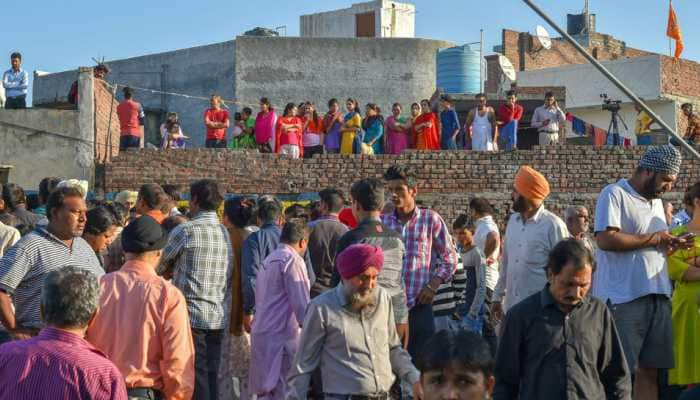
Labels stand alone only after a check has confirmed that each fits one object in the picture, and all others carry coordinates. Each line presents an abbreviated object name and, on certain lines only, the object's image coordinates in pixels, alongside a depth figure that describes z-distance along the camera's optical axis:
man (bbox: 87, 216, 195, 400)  5.70
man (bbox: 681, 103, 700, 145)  21.92
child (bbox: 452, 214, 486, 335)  10.60
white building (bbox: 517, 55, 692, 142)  34.97
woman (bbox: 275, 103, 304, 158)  21.81
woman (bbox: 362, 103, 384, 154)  21.92
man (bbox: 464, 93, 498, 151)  21.95
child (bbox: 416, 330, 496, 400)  4.11
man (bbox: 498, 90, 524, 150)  22.27
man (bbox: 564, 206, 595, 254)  10.00
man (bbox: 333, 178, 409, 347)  7.48
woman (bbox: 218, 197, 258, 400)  8.66
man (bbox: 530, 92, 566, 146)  22.64
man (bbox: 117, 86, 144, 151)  21.66
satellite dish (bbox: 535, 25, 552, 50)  38.41
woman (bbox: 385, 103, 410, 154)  21.95
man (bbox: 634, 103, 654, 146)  23.97
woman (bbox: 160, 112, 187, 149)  23.66
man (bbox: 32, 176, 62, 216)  10.12
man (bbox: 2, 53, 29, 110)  21.38
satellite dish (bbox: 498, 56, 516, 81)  33.59
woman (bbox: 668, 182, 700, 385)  6.92
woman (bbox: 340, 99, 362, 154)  21.73
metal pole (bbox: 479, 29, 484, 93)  32.16
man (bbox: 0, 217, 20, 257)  7.70
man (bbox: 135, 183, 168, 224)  8.73
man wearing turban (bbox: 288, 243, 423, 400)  6.12
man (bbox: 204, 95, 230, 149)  22.44
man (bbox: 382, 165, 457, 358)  8.05
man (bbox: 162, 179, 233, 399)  7.61
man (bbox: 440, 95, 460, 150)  22.02
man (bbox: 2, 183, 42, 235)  9.12
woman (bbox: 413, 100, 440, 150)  21.78
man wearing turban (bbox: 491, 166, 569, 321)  7.54
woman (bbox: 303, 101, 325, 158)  22.28
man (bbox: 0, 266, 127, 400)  4.38
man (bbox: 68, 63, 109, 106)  21.86
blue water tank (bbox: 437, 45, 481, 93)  31.17
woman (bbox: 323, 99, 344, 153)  22.02
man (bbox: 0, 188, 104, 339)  6.07
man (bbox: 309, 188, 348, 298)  8.87
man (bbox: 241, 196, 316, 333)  8.43
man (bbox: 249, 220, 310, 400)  7.84
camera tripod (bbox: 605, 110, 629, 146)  23.23
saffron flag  35.44
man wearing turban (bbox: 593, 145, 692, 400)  6.86
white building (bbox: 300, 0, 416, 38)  37.19
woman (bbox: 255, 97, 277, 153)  22.19
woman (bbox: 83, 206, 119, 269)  7.19
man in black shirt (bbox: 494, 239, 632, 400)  5.16
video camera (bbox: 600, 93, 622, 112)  22.08
